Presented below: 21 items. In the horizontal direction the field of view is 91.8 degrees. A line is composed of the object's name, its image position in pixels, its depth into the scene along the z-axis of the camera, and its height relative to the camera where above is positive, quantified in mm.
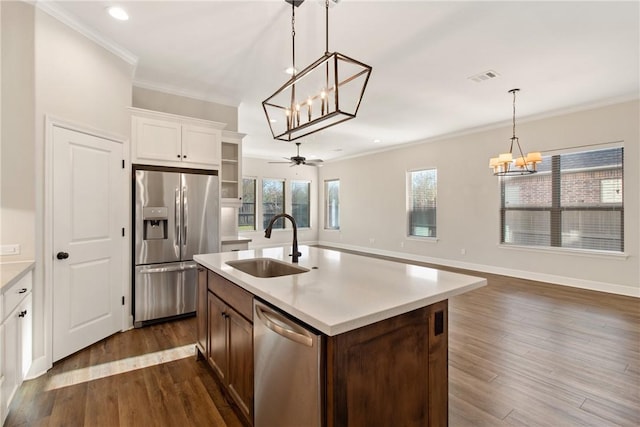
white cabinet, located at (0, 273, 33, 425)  1813 -844
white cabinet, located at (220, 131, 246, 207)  4555 +638
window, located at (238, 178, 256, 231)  8930 +155
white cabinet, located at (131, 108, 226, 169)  3391 +846
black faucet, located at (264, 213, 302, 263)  2268 -220
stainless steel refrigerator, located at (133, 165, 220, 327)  3367 -275
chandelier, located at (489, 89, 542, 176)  4340 +743
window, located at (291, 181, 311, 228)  10109 +344
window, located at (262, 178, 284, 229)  9395 +418
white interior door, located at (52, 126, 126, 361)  2617 -243
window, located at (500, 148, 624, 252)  4727 +160
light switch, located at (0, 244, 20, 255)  2316 -284
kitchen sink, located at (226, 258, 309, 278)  2330 -422
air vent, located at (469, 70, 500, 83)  3715 +1674
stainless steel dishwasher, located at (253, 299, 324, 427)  1201 -690
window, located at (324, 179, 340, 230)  10086 +277
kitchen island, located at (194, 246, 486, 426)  1176 -545
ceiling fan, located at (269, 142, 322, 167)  6447 +1112
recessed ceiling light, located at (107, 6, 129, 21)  2537 +1667
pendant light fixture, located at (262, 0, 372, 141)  1832 +1691
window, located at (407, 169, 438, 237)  7305 +262
